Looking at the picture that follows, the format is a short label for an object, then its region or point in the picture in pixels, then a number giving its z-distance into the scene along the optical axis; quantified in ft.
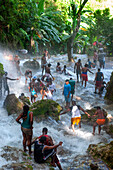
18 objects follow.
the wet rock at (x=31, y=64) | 55.06
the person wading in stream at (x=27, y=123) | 17.04
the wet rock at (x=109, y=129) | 24.74
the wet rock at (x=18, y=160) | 14.87
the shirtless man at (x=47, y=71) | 37.82
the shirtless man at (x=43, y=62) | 47.33
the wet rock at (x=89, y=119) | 27.80
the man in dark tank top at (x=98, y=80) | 36.24
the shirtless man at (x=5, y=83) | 34.43
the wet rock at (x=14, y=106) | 29.25
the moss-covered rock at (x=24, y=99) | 31.68
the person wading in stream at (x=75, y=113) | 23.59
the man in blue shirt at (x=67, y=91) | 29.46
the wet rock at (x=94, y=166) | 16.04
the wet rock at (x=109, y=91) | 35.70
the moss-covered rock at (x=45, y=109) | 28.35
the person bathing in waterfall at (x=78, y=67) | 41.67
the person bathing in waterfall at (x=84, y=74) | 38.73
